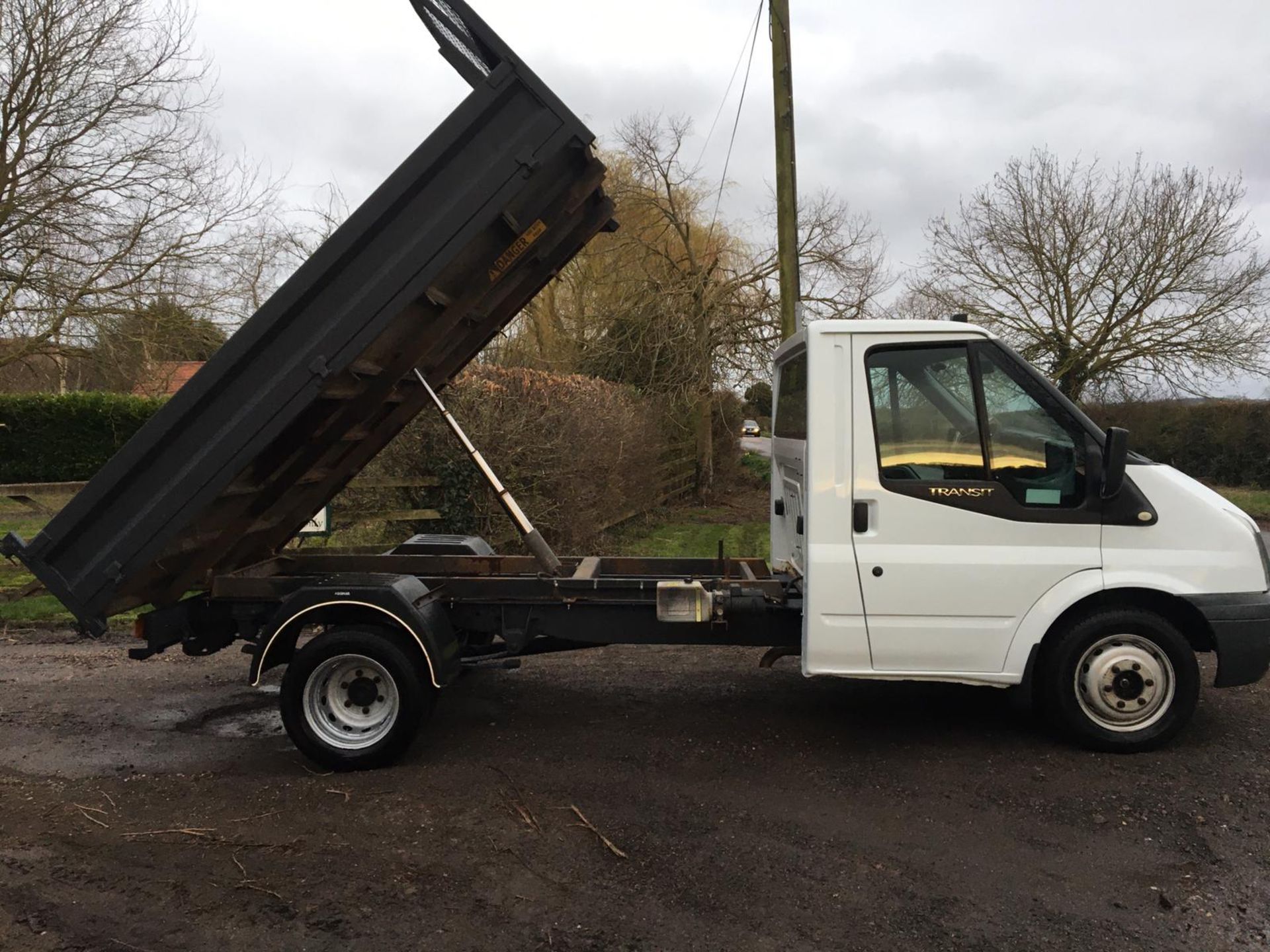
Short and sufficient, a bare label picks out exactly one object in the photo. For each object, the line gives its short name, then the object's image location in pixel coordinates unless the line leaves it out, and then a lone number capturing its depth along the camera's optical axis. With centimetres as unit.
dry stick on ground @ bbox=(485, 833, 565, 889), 335
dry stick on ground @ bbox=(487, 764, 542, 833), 384
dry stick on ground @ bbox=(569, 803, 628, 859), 358
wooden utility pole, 902
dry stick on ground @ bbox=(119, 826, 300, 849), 364
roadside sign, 749
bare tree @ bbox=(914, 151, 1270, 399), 1708
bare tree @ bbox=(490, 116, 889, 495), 1675
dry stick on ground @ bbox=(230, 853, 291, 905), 329
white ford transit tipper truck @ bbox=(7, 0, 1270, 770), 392
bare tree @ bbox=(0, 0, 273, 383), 1139
